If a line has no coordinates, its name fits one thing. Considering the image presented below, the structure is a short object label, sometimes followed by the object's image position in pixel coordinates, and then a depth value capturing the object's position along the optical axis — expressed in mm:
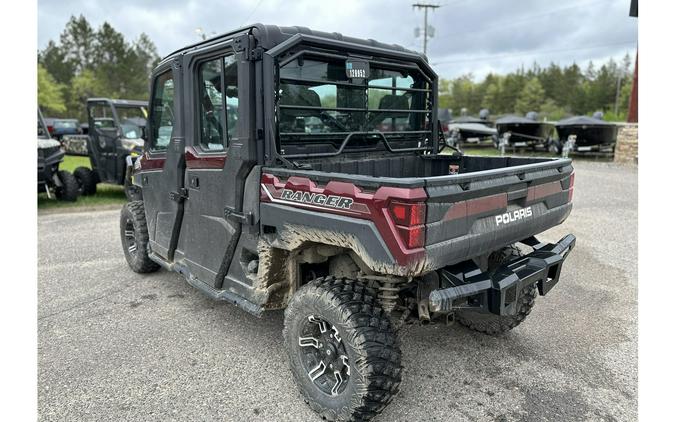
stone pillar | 16297
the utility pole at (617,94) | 64188
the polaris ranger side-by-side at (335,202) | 2539
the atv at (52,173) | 9070
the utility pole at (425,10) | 42531
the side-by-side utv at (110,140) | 9766
